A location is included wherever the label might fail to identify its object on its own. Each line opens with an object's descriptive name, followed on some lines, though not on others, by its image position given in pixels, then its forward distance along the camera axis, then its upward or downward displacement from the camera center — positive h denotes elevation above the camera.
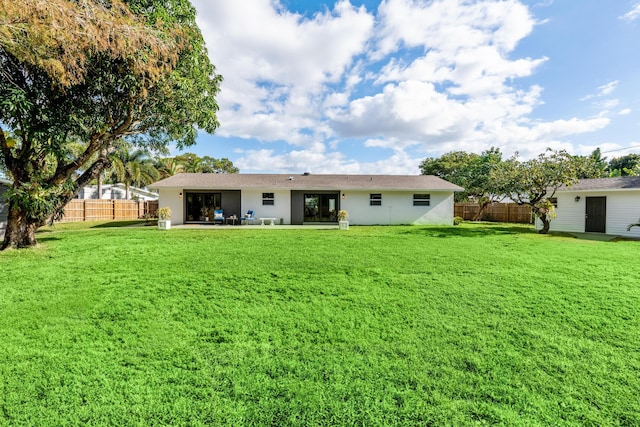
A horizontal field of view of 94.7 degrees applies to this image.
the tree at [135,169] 27.83 +3.90
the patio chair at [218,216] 17.72 -0.46
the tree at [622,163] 31.76 +5.15
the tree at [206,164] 37.42 +6.67
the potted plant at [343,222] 16.00 -0.75
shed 14.48 +0.08
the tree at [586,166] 14.23 +2.04
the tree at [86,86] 5.47 +3.14
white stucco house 18.30 +0.59
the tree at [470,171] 24.17 +3.61
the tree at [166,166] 33.34 +4.81
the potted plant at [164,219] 14.90 -0.56
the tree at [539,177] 14.30 +1.54
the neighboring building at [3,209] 11.23 -0.01
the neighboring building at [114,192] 31.12 +1.85
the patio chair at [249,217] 17.91 -0.53
